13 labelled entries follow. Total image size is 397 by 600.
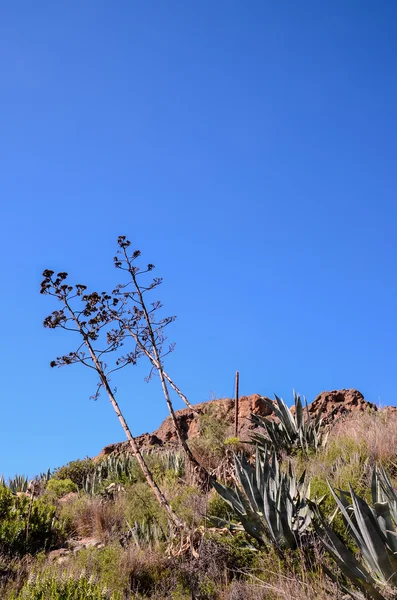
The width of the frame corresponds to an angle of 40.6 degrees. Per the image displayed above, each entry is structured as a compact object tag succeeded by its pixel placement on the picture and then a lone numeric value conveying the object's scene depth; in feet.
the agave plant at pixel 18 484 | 48.36
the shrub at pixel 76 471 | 50.69
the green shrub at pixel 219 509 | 26.04
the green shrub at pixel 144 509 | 27.81
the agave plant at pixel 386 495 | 15.30
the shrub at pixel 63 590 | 16.37
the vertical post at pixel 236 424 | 43.50
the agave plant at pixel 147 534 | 24.34
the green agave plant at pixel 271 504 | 19.10
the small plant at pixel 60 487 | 44.70
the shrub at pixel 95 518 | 30.73
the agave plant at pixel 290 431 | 34.88
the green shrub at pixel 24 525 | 28.30
